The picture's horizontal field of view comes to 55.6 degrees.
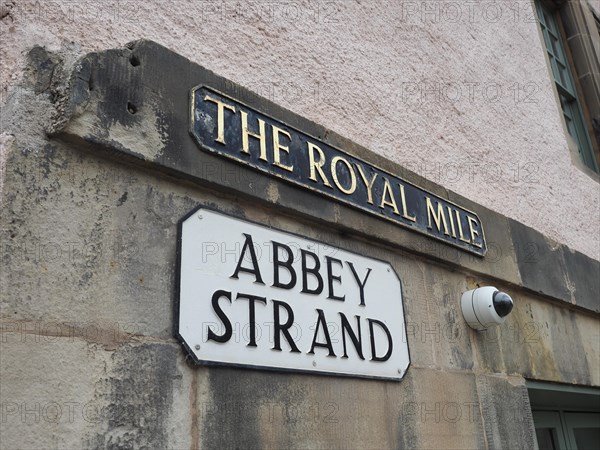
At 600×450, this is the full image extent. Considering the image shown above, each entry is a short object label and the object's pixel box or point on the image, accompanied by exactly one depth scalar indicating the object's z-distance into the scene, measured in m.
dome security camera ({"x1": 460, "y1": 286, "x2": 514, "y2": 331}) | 2.44
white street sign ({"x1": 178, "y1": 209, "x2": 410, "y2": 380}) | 1.55
